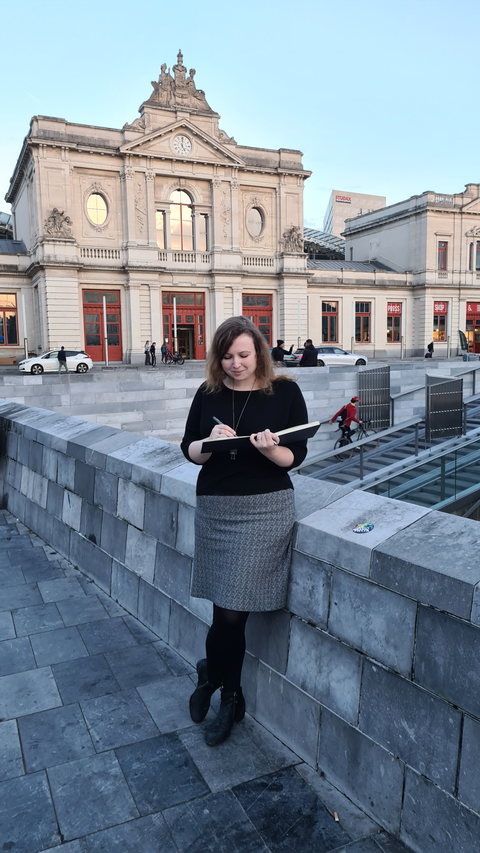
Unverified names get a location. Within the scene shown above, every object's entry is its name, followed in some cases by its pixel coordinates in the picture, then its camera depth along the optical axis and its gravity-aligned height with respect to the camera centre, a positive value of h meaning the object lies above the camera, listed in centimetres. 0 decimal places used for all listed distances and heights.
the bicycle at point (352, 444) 1270 -256
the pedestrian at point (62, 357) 2642 -49
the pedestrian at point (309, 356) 2397 -52
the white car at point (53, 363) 2734 -77
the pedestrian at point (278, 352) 2216 -34
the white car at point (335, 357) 3122 -75
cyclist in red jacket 1788 -212
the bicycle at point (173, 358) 3541 -79
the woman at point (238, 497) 293 -73
